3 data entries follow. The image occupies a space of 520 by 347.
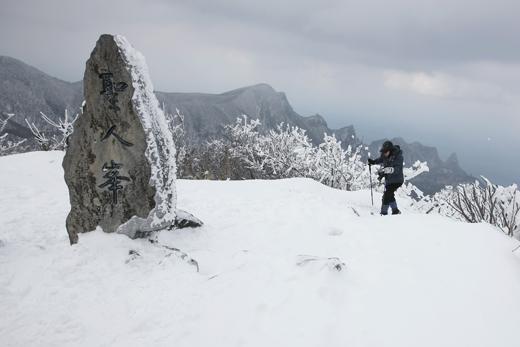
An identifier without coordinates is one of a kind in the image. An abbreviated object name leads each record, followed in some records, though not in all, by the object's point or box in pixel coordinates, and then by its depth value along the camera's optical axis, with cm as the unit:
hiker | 536
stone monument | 326
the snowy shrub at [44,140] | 1289
